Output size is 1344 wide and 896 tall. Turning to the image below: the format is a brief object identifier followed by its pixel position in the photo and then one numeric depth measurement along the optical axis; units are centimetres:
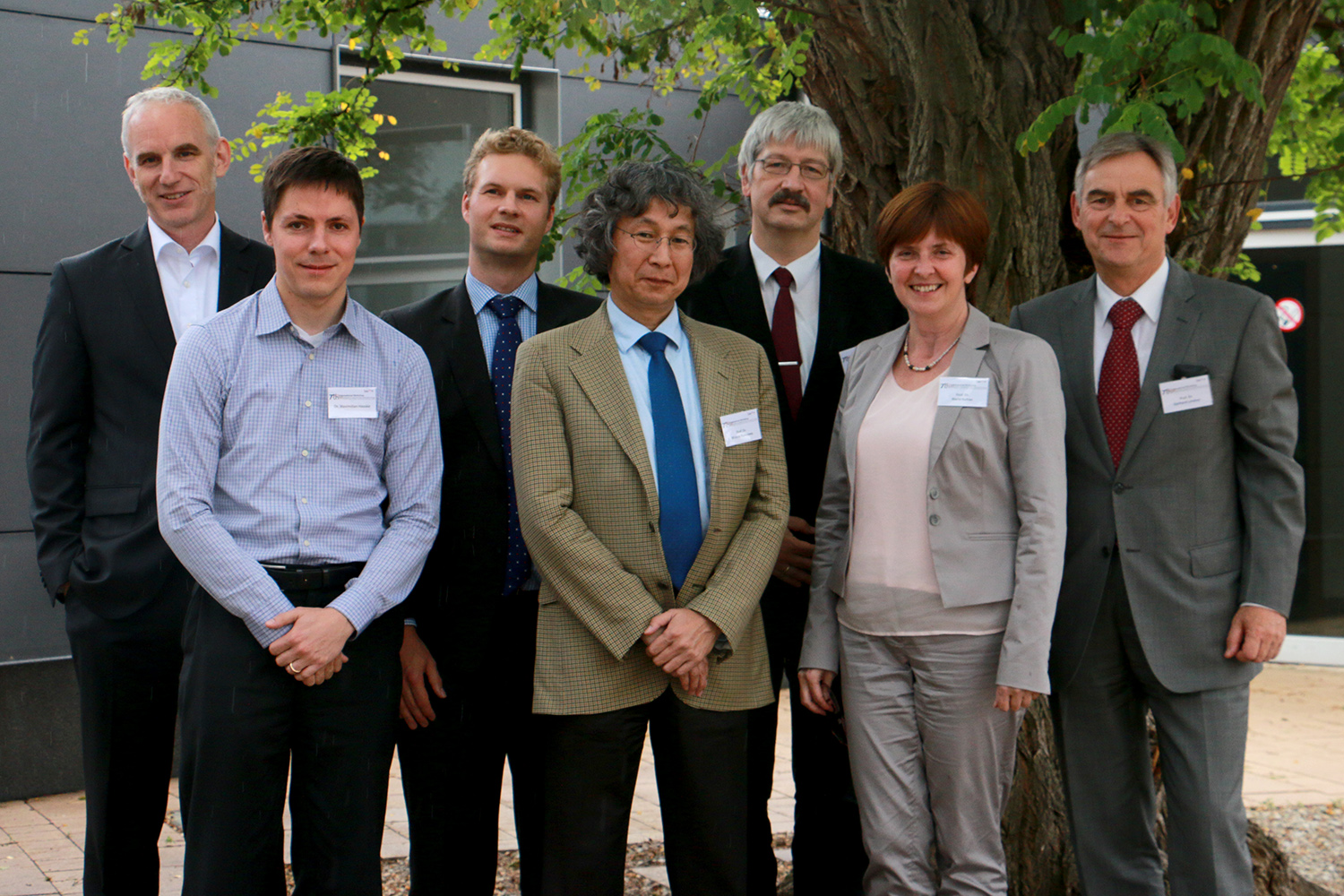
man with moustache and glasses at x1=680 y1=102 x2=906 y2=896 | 336
